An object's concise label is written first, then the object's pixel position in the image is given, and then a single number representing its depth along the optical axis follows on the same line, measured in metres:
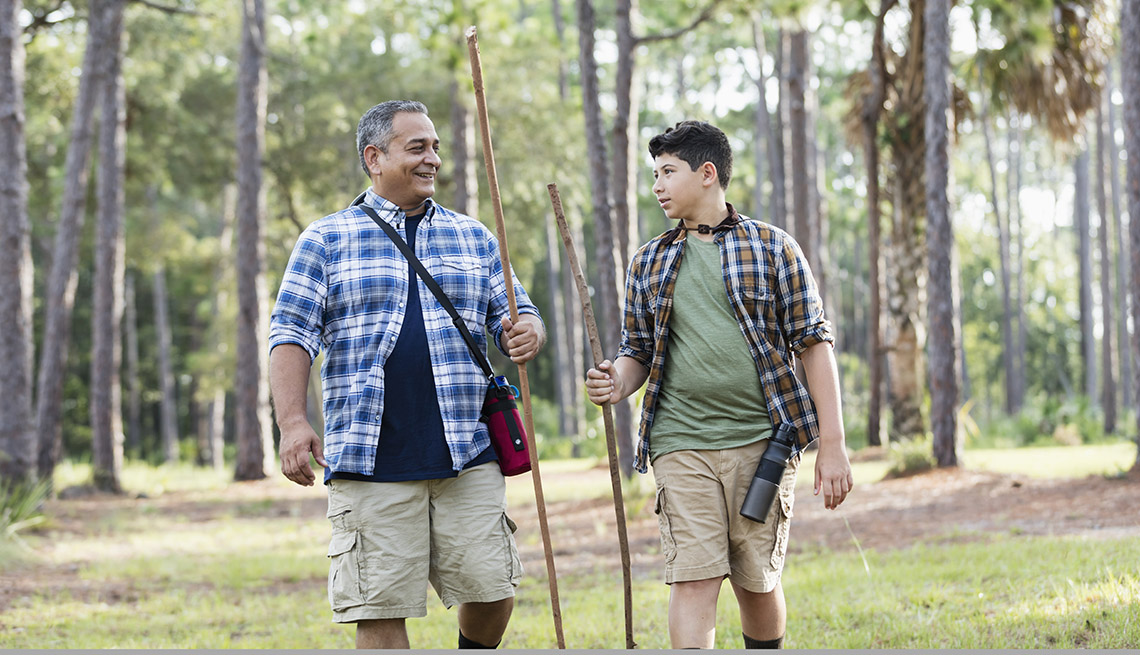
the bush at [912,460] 12.56
